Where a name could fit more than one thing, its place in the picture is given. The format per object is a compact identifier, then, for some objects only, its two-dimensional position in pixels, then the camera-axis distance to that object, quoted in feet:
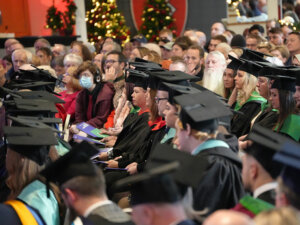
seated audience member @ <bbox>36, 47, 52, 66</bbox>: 72.32
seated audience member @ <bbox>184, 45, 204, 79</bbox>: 55.47
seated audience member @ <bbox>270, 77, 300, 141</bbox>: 32.48
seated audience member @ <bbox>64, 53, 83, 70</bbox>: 59.20
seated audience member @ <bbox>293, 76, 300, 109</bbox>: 34.37
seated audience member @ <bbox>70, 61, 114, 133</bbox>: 50.98
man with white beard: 48.21
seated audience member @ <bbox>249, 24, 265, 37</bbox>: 79.83
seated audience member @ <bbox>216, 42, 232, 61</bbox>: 58.43
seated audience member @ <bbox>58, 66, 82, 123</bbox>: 53.56
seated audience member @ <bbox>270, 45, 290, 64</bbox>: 54.11
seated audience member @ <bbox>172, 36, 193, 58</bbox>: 62.99
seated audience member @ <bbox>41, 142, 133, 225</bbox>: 19.23
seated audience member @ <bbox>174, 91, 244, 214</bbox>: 23.80
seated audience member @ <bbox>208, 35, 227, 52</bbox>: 67.83
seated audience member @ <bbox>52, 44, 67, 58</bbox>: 77.46
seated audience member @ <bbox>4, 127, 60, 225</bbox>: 24.21
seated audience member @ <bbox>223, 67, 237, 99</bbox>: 46.02
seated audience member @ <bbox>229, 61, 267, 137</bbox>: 41.98
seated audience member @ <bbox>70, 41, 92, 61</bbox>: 71.31
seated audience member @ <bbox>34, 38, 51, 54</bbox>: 79.62
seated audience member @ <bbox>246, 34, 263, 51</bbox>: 66.42
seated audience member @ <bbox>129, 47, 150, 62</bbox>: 57.24
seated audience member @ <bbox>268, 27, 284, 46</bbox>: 69.29
